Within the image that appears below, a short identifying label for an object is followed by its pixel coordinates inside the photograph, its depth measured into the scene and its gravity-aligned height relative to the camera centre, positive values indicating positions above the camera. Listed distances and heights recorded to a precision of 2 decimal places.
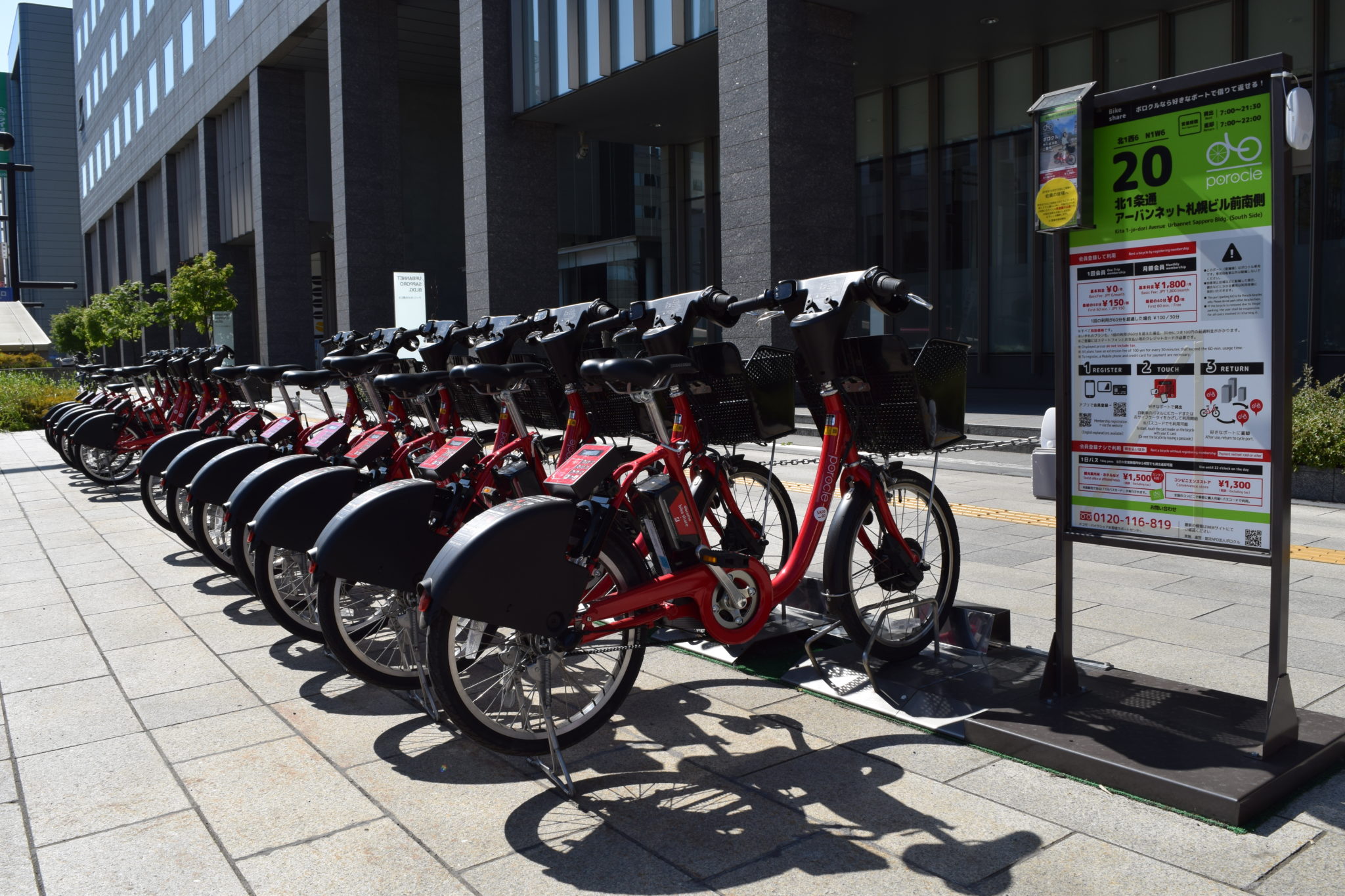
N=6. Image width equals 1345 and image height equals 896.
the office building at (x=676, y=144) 14.92 +4.83
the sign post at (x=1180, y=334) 3.19 +0.13
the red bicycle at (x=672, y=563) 3.17 -0.58
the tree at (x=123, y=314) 38.47 +2.85
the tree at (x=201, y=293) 33.91 +3.15
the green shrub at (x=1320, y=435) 8.11 -0.46
